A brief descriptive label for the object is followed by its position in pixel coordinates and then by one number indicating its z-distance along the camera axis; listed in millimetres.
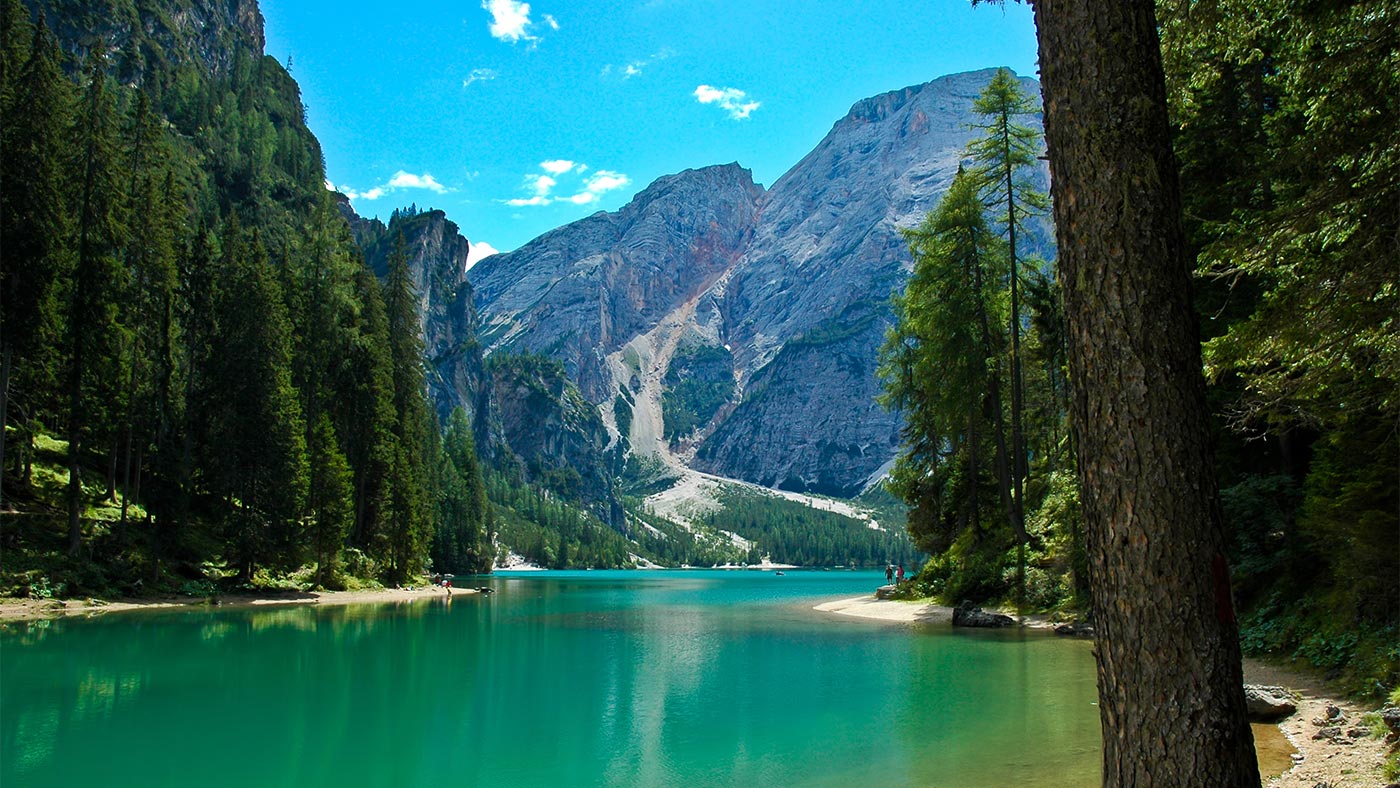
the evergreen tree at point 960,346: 28969
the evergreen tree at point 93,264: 29516
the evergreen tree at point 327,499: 38344
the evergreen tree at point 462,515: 81500
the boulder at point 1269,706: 9953
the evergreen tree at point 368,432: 46000
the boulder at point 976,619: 23312
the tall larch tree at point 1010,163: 26297
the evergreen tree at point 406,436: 47375
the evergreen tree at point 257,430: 35312
